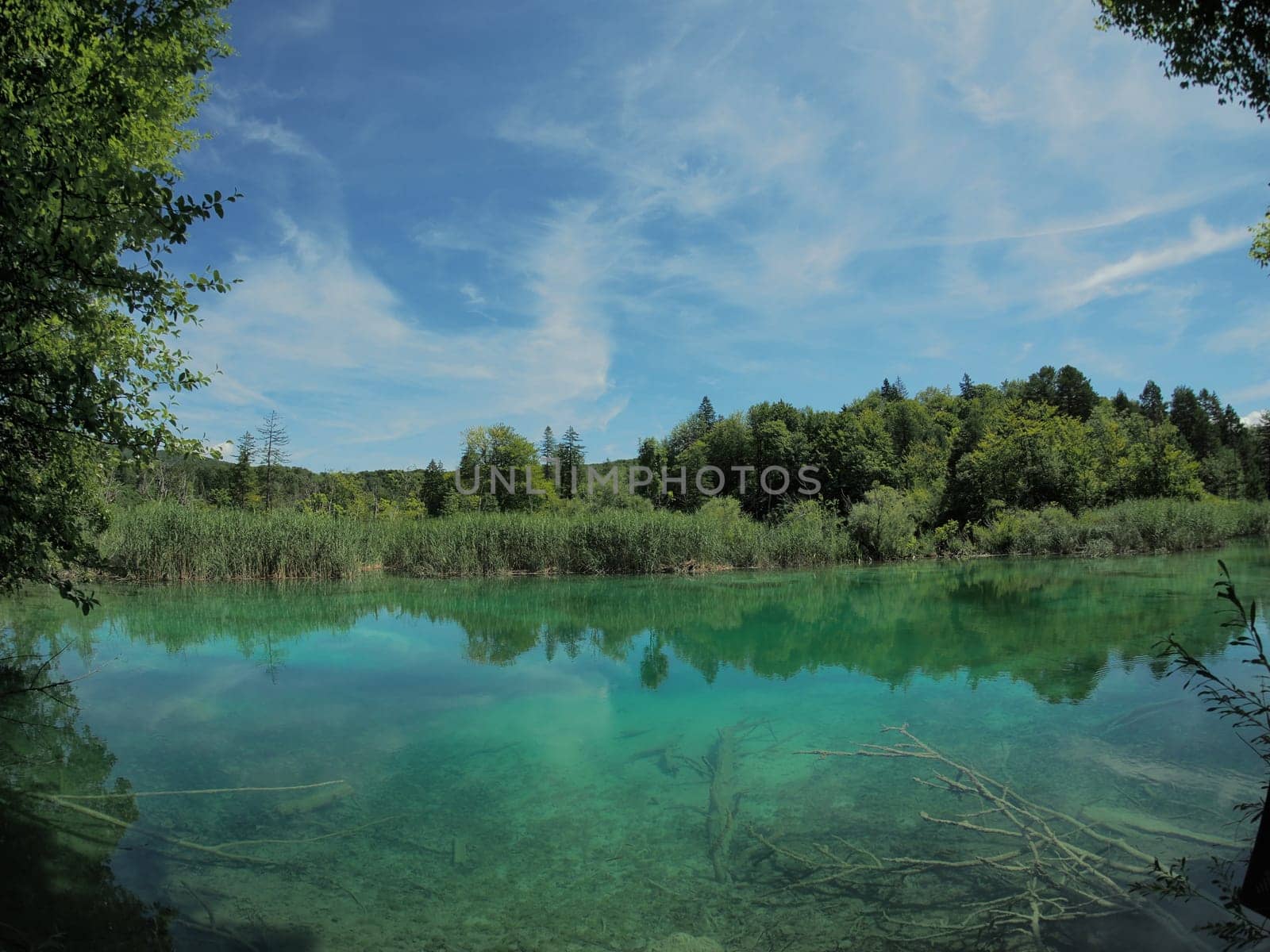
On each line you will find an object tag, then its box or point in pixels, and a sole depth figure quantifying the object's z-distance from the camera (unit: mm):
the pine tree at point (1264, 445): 50500
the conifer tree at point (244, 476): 38719
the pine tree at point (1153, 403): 57906
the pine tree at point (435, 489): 47594
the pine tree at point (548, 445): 53156
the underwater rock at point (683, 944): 3115
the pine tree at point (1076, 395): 51406
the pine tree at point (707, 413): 62000
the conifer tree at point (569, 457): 50531
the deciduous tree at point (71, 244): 2842
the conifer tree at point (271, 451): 35531
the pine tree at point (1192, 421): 52781
